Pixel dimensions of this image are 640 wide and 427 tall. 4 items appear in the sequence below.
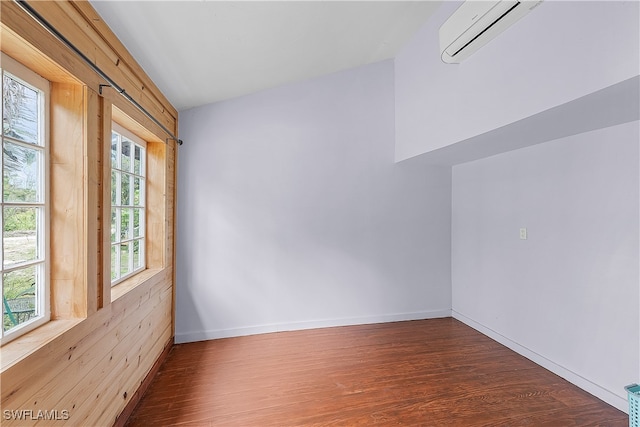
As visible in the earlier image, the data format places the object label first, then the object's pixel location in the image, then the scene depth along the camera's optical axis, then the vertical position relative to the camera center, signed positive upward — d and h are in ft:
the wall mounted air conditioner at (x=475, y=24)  5.96 +4.35
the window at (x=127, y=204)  6.89 +0.33
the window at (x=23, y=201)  3.81 +0.23
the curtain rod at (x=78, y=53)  3.36 +2.43
